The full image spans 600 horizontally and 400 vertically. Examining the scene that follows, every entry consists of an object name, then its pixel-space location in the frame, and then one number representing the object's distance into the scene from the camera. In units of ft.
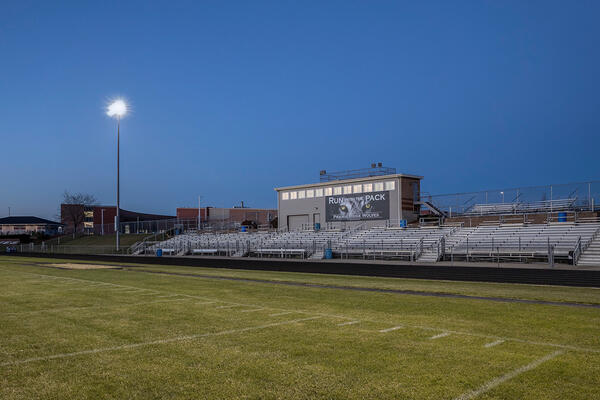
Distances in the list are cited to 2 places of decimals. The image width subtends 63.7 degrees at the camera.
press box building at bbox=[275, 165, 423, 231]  140.05
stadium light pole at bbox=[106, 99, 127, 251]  141.81
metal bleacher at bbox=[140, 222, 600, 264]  87.51
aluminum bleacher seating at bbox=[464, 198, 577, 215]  113.50
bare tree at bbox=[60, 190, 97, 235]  334.85
